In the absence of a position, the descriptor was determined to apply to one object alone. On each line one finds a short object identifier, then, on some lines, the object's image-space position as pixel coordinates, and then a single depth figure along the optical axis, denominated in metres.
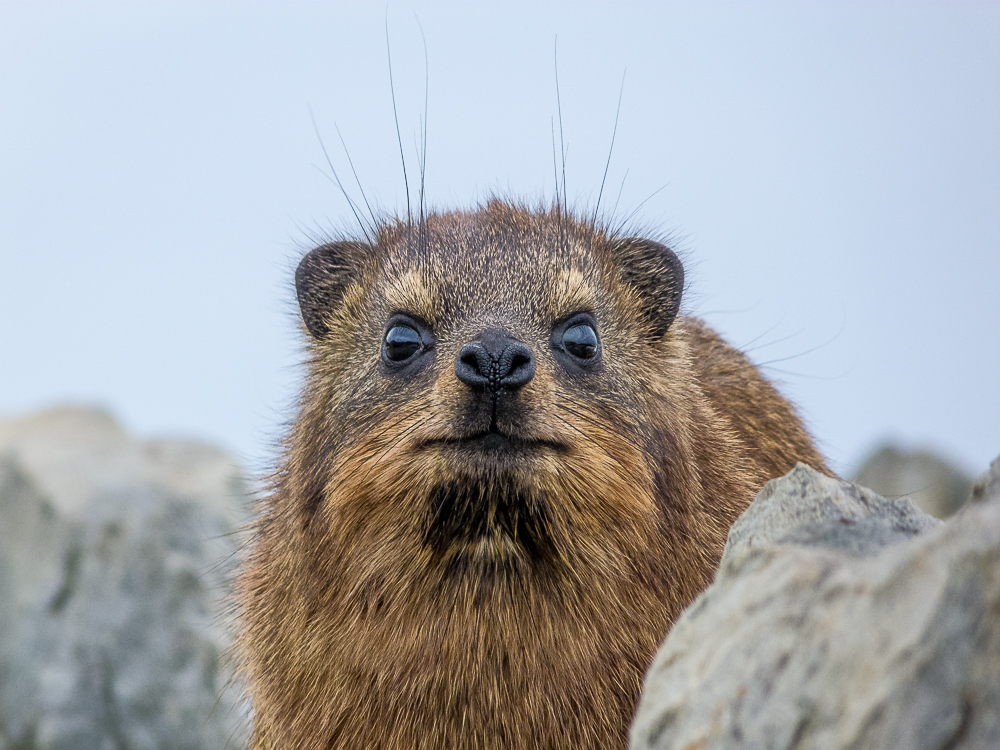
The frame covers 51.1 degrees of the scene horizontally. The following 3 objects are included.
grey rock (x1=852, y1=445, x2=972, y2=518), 13.74
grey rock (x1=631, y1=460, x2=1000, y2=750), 2.01
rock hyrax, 4.43
